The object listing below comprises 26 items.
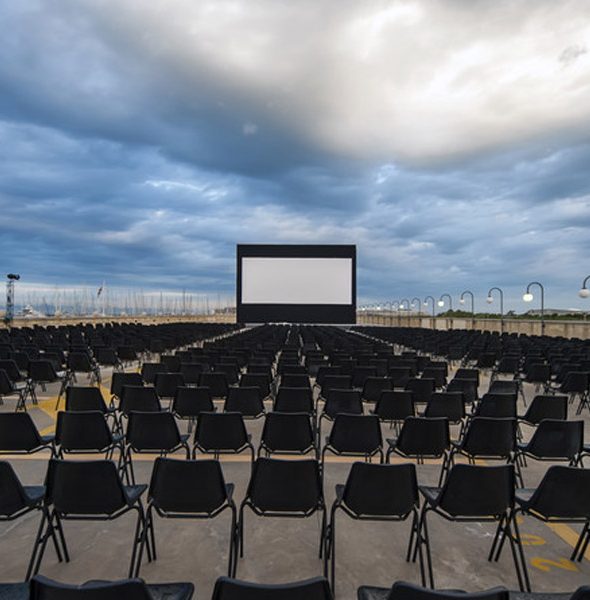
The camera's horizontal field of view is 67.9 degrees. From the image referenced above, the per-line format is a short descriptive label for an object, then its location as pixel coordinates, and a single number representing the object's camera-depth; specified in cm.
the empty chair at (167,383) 641
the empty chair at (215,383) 639
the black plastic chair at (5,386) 620
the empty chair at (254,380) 643
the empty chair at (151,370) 752
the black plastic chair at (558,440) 380
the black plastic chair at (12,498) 254
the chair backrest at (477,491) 265
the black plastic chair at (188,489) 264
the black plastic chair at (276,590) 137
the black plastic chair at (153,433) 395
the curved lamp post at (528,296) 1659
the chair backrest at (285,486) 272
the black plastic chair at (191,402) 526
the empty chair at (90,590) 138
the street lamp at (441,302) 2542
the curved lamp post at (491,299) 2081
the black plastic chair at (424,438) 386
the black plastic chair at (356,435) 395
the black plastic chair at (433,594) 131
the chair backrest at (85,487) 259
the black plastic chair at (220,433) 393
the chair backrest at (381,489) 266
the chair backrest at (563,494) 263
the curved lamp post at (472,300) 2531
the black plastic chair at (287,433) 398
